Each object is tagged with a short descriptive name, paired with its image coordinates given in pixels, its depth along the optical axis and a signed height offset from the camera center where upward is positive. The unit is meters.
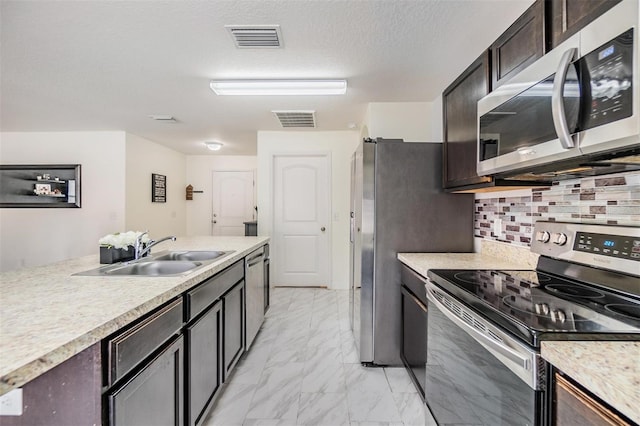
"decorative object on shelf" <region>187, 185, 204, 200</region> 6.40 +0.39
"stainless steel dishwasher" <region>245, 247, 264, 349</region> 2.46 -0.72
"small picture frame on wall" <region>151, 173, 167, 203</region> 5.25 +0.39
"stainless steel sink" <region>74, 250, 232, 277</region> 1.62 -0.34
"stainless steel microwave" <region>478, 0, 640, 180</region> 0.83 +0.35
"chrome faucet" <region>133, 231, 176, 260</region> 1.89 -0.24
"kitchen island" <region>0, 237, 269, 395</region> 0.70 -0.33
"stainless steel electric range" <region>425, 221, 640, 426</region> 0.83 -0.32
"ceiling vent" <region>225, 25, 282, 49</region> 1.91 +1.16
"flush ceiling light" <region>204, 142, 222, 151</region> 4.87 +1.06
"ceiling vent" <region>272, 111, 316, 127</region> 3.59 +1.17
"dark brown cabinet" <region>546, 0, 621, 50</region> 0.96 +0.68
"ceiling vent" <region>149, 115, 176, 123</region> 3.77 +1.17
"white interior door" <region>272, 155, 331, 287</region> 4.60 -0.19
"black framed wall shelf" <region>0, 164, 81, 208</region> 4.53 +0.37
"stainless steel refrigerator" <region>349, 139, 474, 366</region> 2.28 -0.08
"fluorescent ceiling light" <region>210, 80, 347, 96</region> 2.65 +1.10
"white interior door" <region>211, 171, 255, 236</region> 6.45 +0.13
